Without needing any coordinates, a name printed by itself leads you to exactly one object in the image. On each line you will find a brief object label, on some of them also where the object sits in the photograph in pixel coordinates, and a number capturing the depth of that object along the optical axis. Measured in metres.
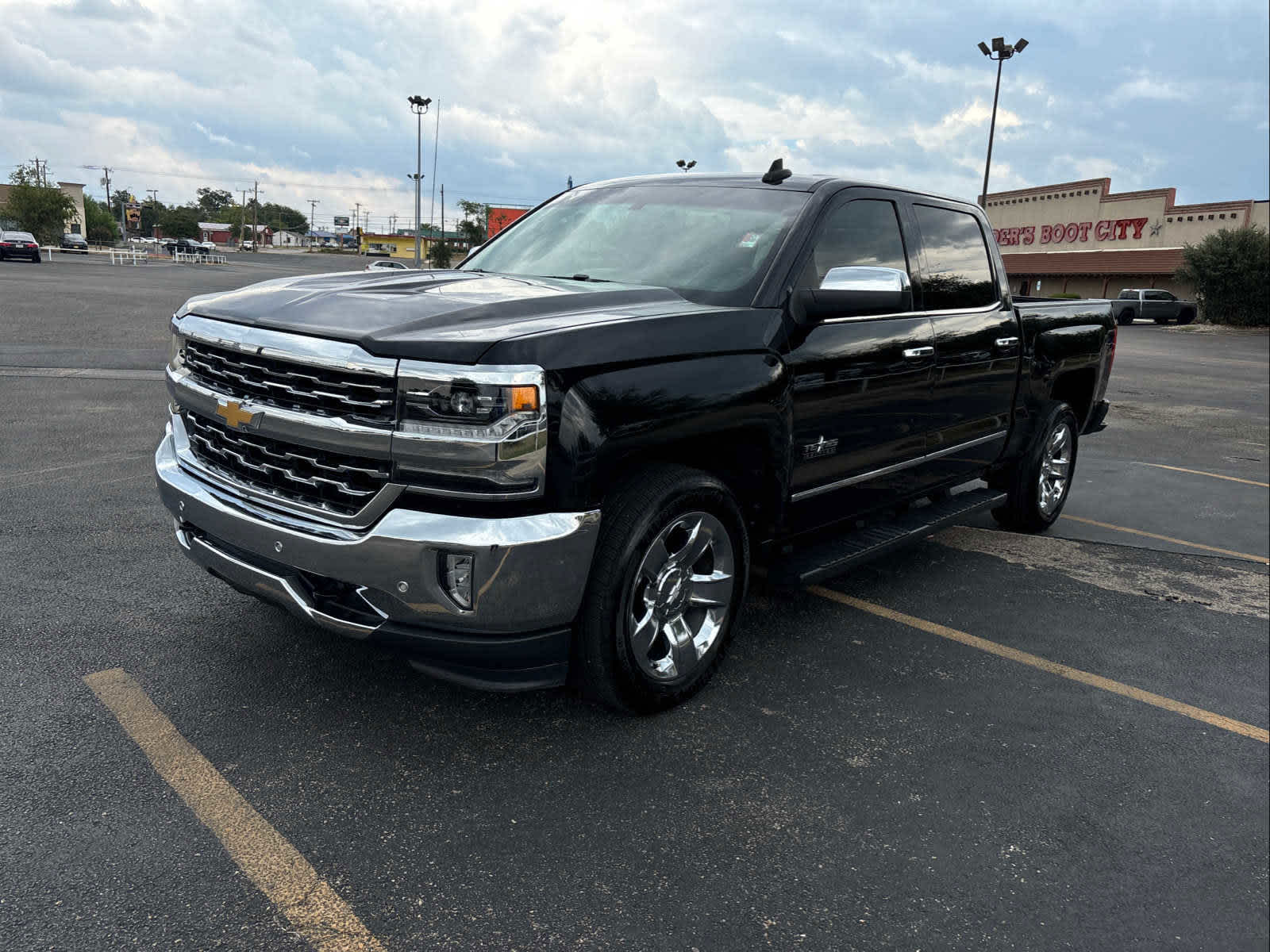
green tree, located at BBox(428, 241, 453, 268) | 65.44
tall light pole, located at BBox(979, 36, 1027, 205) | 38.41
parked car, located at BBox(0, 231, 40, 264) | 42.56
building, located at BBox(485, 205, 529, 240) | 87.43
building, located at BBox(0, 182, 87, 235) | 104.56
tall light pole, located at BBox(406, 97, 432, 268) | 62.52
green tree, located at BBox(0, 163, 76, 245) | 74.96
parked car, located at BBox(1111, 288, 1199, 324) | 42.69
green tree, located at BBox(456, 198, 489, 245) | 114.68
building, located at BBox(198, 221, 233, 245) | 154.75
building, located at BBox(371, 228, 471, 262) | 114.19
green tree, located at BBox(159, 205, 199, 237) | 150.75
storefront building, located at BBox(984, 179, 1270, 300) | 46.19
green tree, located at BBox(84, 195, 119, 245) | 127.94
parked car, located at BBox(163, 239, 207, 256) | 76.25
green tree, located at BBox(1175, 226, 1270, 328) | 41.72
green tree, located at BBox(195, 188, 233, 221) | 192.24
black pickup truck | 2.95
